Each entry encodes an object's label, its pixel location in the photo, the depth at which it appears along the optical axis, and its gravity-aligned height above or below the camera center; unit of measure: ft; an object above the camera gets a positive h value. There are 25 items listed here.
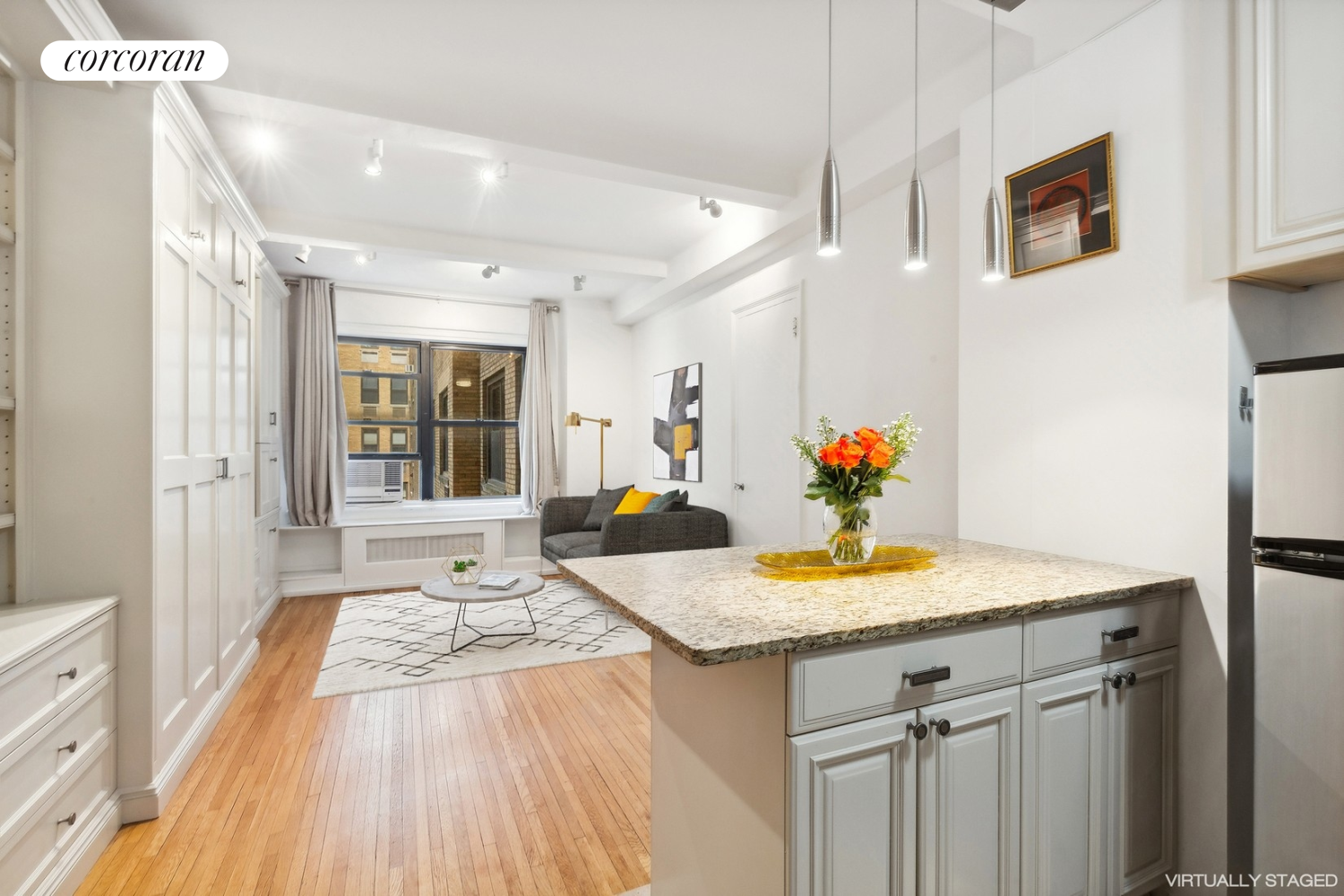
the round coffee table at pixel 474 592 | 12.65 -2.96
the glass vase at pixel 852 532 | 6.10 -0.83
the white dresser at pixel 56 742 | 5.35 -2.75
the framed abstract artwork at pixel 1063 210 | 6.40 +2.48
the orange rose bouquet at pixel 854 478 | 5.94 -0.31
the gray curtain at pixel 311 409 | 18.20 +1.04
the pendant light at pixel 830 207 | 5.13 +1.90
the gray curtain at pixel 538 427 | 20.90 +0.59
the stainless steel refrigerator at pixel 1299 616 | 4.58 -1.25
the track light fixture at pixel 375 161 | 10.08 +4.54
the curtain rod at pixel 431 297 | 18.39 +4.71
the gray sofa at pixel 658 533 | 14.30 -2.00
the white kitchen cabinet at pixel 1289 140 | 4.85 +2.39
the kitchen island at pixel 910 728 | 4.14 -2.08
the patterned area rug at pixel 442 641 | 11.87 -4.16
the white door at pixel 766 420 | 13.01 +0.52
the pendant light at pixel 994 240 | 5.67 +1.80
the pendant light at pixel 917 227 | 5.41 +1.84
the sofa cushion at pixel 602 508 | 18.72 -1.82
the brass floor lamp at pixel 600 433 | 19.65 +0.40
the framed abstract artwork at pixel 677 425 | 16.90 +0.57
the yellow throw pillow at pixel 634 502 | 17.53 -1.55
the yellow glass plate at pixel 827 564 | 5.79 -1.14
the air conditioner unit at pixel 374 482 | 20.17 -1.15
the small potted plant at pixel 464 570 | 13.60 -2.64
